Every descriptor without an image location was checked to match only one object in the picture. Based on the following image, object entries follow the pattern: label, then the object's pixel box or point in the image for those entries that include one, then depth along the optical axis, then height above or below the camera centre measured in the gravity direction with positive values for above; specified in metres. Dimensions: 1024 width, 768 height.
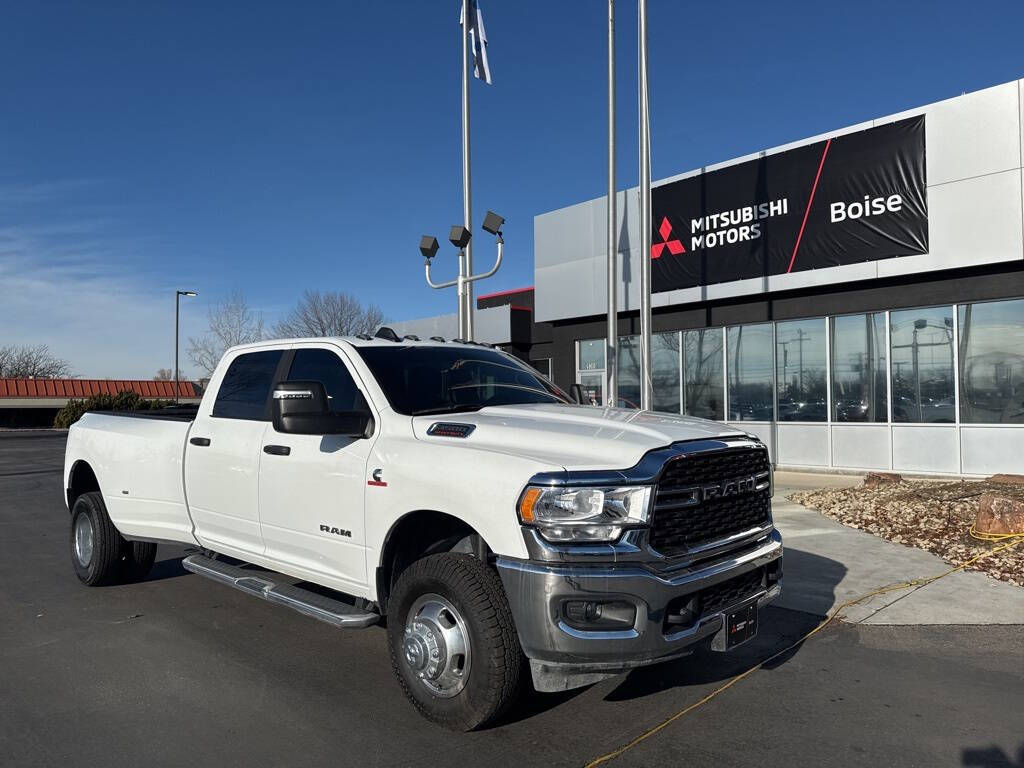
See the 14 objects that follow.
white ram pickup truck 3.47 -0.67
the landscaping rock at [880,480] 12.52 -1.65
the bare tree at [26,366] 73.19 +2.22
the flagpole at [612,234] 14.43 +2.75
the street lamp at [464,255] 13.70 +2.40
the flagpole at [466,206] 14.49 +3.71
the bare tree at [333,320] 37.25 +3.19
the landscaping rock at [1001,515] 8.08 -1.44
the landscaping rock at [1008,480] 10.97 -1.50
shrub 34.34 -0.68
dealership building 13.47 +1.78
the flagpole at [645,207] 14.12 +3.13
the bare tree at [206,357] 40.43 +1.58
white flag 17.02 +7.39
